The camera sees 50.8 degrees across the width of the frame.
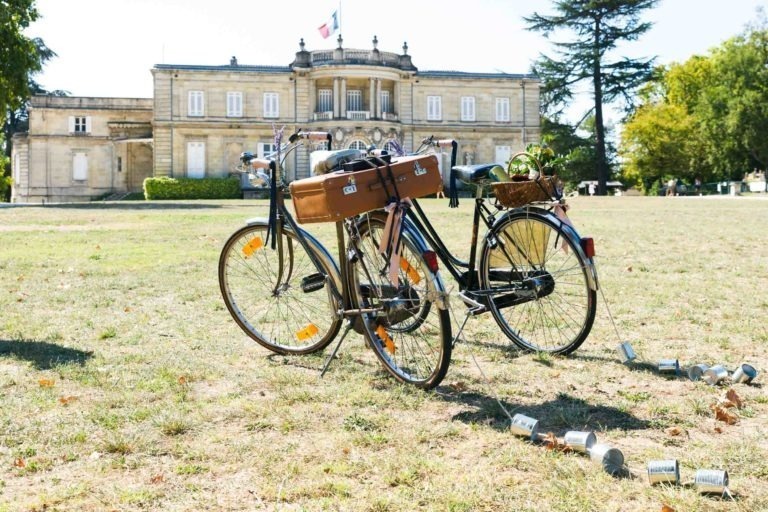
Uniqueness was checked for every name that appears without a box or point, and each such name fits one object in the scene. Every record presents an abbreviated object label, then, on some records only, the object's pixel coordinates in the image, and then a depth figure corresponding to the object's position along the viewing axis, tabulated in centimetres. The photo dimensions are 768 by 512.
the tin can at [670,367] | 436
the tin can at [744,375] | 415
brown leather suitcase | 399
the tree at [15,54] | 2781
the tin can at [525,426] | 326
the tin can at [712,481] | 264
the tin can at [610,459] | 289
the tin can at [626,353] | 465
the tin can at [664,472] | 274
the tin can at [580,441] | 305
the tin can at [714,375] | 416
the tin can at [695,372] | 424
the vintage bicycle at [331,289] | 411
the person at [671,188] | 4900
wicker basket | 464
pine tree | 5097
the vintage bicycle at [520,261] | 465
